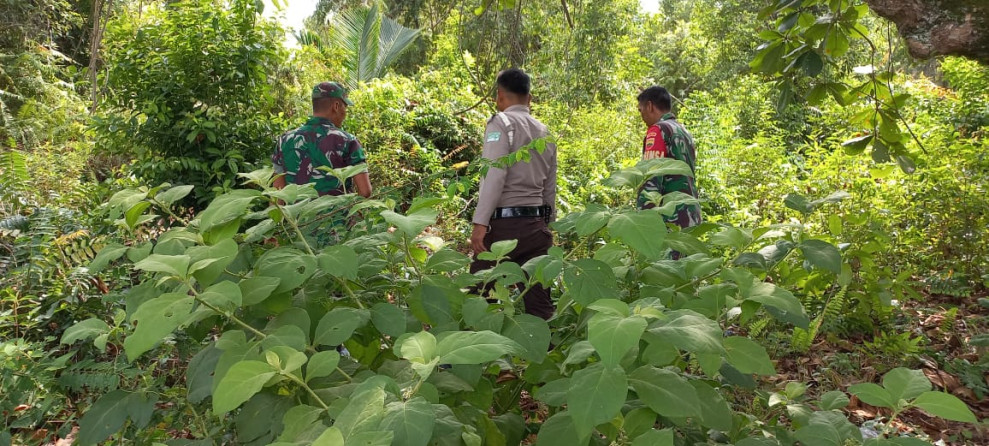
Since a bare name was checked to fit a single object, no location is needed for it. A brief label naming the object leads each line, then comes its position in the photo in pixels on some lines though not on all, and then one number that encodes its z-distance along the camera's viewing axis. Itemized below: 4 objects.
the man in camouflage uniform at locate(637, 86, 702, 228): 3.52
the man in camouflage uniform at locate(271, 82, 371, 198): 3.57
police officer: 3.29
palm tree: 12.08
